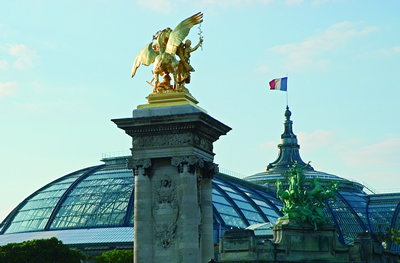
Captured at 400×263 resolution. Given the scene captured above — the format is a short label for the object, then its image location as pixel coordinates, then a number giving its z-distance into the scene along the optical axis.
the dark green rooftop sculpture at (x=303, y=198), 88.81
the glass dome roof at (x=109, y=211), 118.44
